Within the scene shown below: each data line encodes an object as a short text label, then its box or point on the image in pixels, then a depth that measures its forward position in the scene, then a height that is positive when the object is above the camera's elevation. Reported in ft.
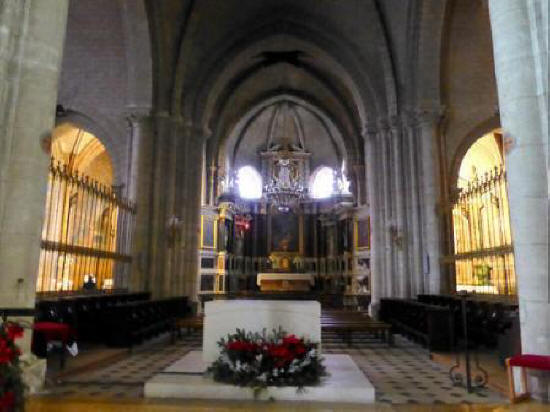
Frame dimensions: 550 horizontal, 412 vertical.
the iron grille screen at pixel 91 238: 28.81 +3.76
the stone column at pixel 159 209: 44.32 +7.53
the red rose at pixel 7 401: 8.42 -2.18
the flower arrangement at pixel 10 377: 8.57 -1.84
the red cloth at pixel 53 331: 19.84 -2.06
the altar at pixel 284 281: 83.71 +0.84
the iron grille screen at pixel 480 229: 30.64 +4.51
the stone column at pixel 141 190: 42.75 +9.12
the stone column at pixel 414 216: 43.80 +6.91
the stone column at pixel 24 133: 17.63 +6.06
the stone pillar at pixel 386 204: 49.62 +9.56
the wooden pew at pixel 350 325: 31.76 -2.73
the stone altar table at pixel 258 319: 18.39 -1.34
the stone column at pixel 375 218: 52.90 +8.32
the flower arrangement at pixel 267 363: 16.28 -2.80
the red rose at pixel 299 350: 16.55 -2.31
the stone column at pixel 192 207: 54.19 +9.56
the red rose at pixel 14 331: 9.76 -1.02
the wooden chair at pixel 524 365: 14.78 -2.54
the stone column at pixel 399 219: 45.91 +7.01
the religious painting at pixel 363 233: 77.41 +9.07
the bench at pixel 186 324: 32.91 -2.82
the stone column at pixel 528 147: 16.19 +5.15
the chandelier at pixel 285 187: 89.15 +19.63
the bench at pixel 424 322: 28.81 -2.55
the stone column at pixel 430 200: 40.91 +8.05
